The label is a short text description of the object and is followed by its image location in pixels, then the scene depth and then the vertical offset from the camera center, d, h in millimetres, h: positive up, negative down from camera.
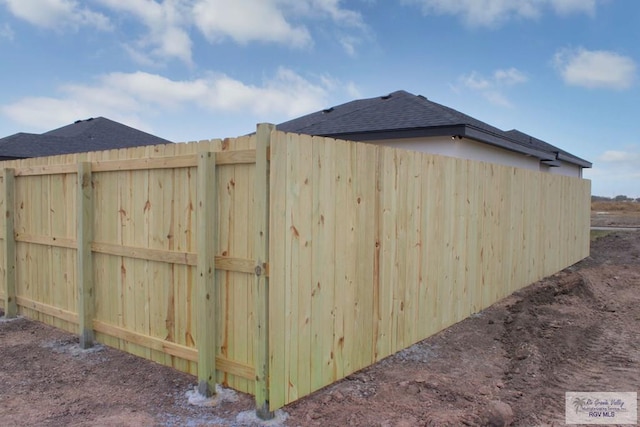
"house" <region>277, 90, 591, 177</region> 7948 +1208
